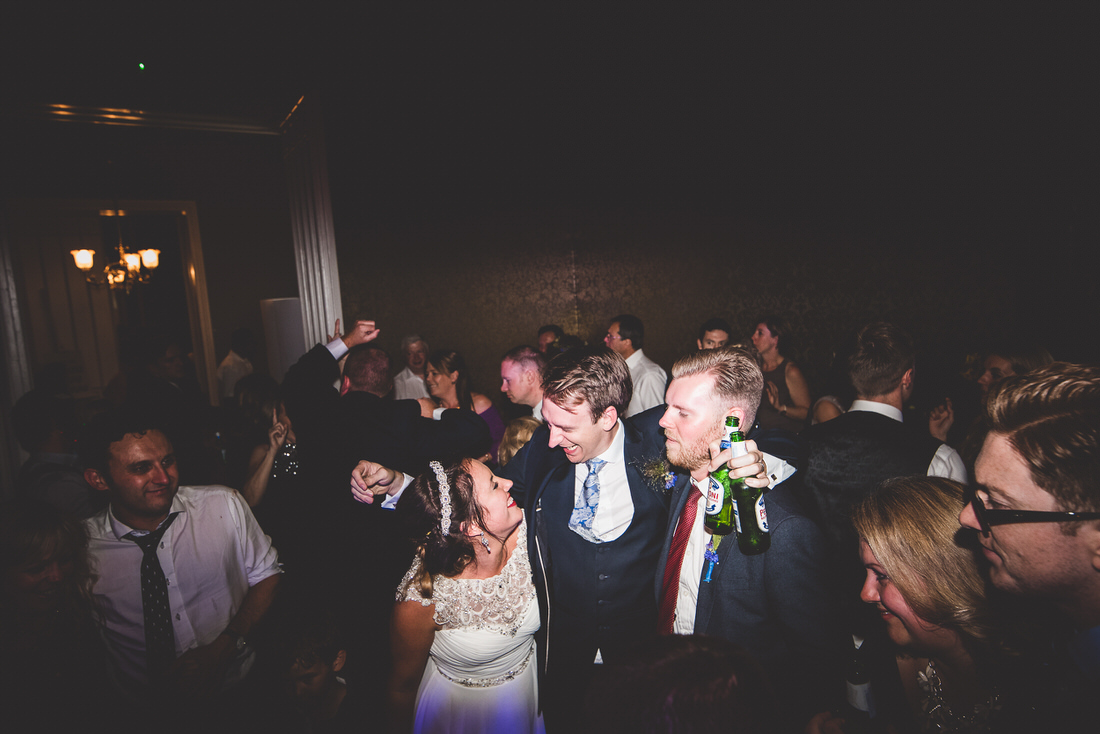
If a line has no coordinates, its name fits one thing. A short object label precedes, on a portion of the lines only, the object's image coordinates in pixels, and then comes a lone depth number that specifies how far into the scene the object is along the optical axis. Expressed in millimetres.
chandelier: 7137
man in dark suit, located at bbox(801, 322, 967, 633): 2135
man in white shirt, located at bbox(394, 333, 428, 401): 5203
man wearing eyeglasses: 980
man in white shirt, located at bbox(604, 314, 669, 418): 4113
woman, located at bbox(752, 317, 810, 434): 3828
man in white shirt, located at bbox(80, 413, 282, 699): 1933
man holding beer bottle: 1414
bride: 1789
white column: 5035
